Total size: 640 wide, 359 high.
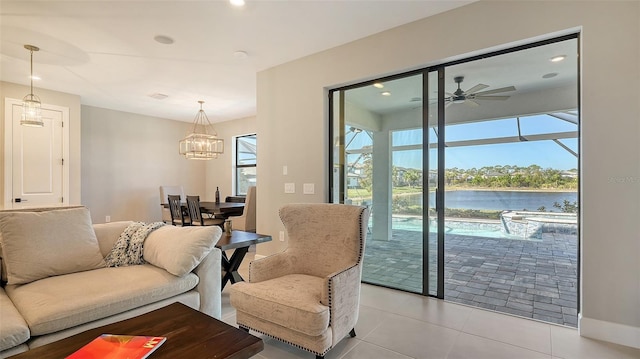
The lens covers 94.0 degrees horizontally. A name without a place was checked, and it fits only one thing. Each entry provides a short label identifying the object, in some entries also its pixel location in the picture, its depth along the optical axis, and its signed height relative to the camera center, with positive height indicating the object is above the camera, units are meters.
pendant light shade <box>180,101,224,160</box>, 5.27 +0.60
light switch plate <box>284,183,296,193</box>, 3.82 -0.10
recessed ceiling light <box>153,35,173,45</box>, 3.20 +1.53
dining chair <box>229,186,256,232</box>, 5.05 -0.64
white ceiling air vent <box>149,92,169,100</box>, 5.21 +1.49
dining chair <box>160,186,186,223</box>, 6.13 -0.34
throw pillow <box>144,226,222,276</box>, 2.09 -0.50
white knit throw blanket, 2.30 -0.54
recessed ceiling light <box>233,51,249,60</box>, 3.59 +1.53
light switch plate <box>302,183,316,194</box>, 3.66 -0.11
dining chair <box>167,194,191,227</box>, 4.98 -0.56
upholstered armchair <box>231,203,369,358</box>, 1.76 -0.71
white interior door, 4.47 +0.28
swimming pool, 4.25 -0.73
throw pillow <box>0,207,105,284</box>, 1.91 -0.44
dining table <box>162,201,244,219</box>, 4.89 -0.50
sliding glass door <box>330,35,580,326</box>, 2.95 +0.05
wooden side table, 2.76 -0.69
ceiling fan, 3.52 +1.08
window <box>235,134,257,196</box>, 7.23 +0.41
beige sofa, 1.56 -0.65
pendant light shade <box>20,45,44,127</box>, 3.39 +0.77
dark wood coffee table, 1.14 -0.67
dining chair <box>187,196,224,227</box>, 4.56 -0.50
